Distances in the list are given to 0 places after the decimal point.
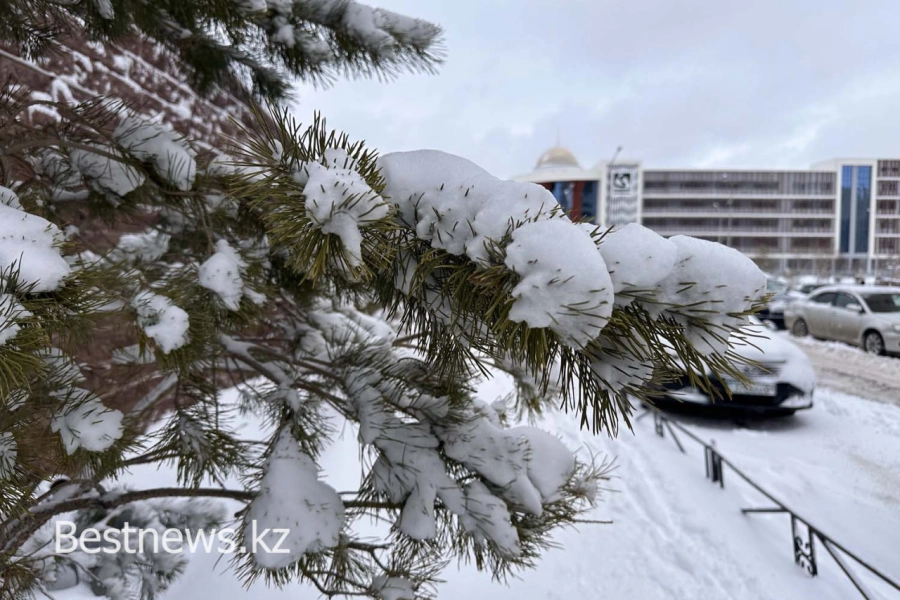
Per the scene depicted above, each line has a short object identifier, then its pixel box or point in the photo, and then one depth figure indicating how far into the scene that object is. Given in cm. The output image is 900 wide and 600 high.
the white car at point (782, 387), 393
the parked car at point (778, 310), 1077
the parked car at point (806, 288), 1540
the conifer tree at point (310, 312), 44
